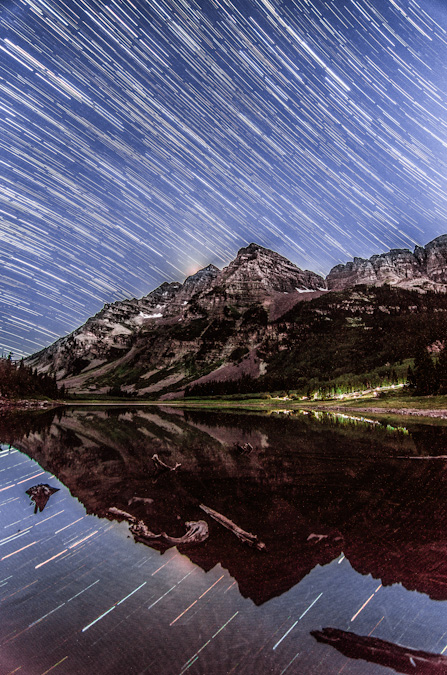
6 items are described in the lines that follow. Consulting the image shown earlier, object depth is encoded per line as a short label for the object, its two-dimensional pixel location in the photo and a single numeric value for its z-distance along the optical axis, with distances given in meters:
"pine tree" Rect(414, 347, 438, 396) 95.54
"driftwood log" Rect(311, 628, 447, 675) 5.88
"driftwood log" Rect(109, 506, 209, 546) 11.36
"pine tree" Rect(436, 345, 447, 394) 89.24
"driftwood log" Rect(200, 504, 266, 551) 10.76
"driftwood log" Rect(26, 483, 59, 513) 15.67
